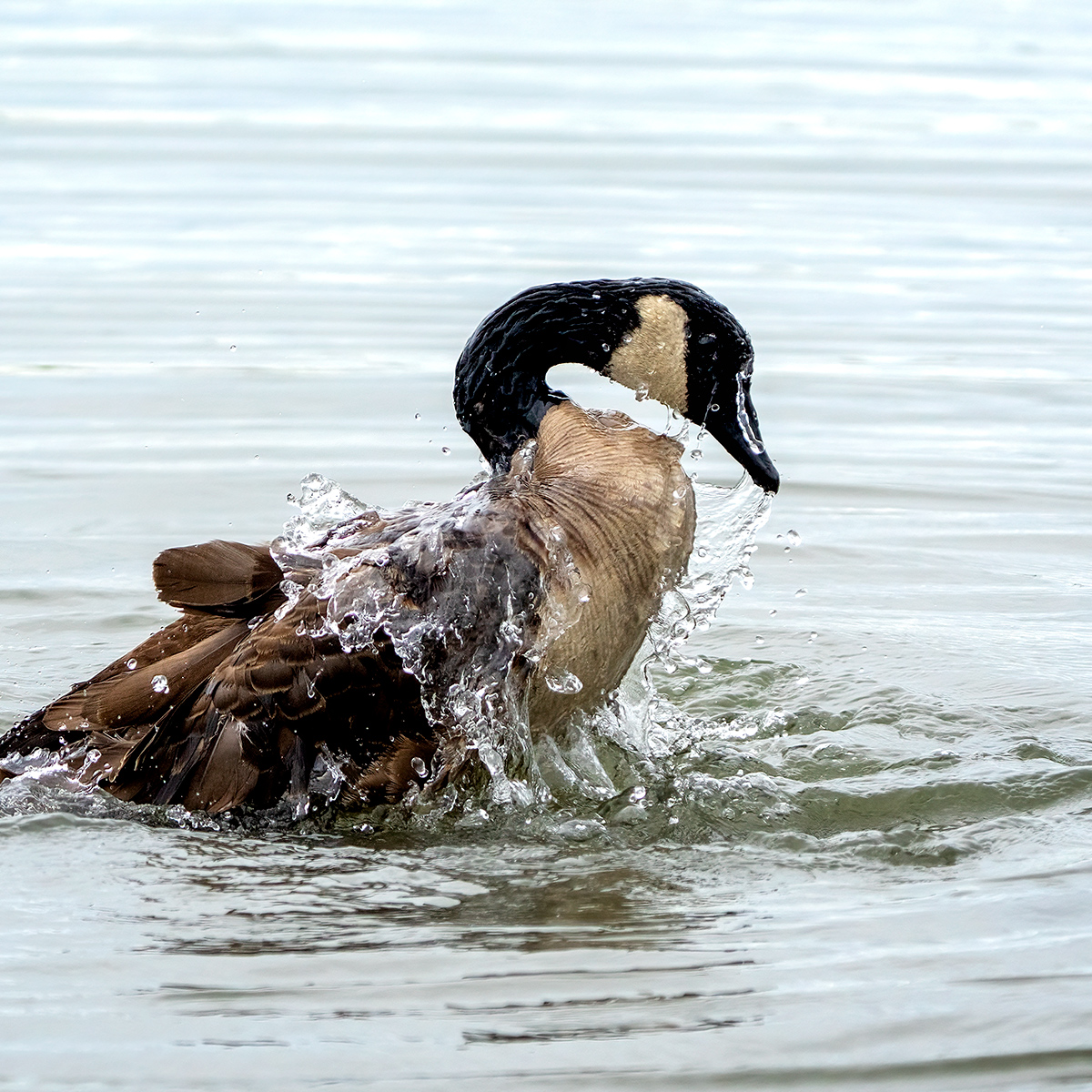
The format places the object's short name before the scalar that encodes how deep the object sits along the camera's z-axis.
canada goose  10.40
